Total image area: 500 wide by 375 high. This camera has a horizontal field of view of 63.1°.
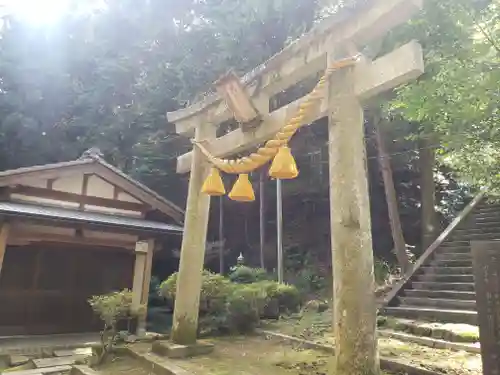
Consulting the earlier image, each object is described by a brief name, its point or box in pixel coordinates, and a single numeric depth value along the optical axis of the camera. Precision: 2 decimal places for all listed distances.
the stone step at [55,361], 8.37
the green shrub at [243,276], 12.66
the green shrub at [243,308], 8.20
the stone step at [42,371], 7.61
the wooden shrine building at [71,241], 10.59
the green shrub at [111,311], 6.58
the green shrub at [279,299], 9.58
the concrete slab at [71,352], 9.29
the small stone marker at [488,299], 3.29
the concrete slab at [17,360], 8.68
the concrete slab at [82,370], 5.86
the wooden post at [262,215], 17.52
